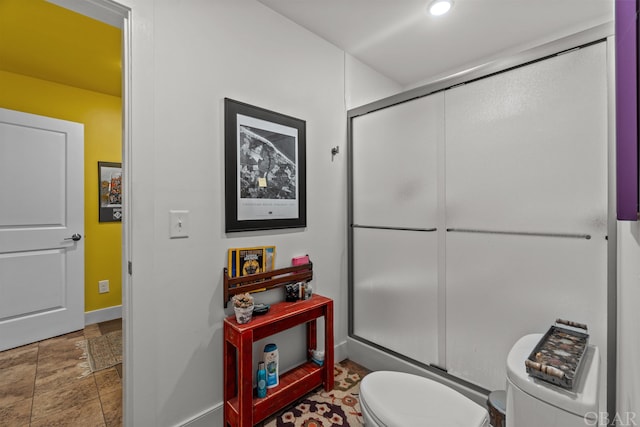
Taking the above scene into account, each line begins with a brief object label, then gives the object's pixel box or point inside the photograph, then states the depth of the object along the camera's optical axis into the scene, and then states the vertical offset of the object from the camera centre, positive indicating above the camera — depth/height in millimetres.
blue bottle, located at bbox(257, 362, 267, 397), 1628 -965
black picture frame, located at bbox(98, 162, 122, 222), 3139 +240
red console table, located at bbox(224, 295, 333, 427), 1455 -880
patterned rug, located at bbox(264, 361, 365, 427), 1645 -1202
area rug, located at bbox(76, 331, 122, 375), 2246 -1184
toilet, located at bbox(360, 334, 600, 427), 763 -734
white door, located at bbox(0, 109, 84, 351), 2510 -127
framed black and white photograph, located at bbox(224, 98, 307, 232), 1656 +279
